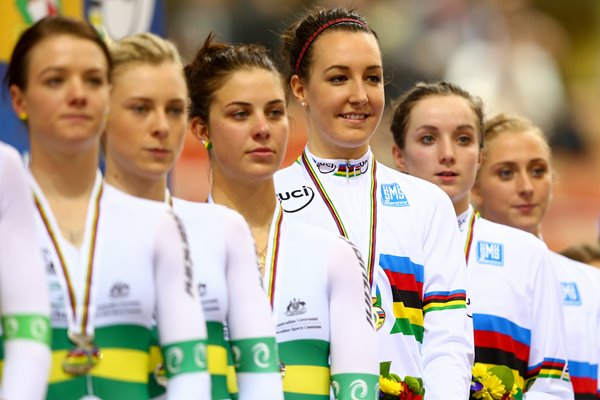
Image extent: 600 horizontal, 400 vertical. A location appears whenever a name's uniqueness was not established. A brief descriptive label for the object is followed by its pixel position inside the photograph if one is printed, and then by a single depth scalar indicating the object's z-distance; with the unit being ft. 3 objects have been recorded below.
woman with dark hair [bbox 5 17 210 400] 26.71
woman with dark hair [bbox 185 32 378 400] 31.42
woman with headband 35.86
